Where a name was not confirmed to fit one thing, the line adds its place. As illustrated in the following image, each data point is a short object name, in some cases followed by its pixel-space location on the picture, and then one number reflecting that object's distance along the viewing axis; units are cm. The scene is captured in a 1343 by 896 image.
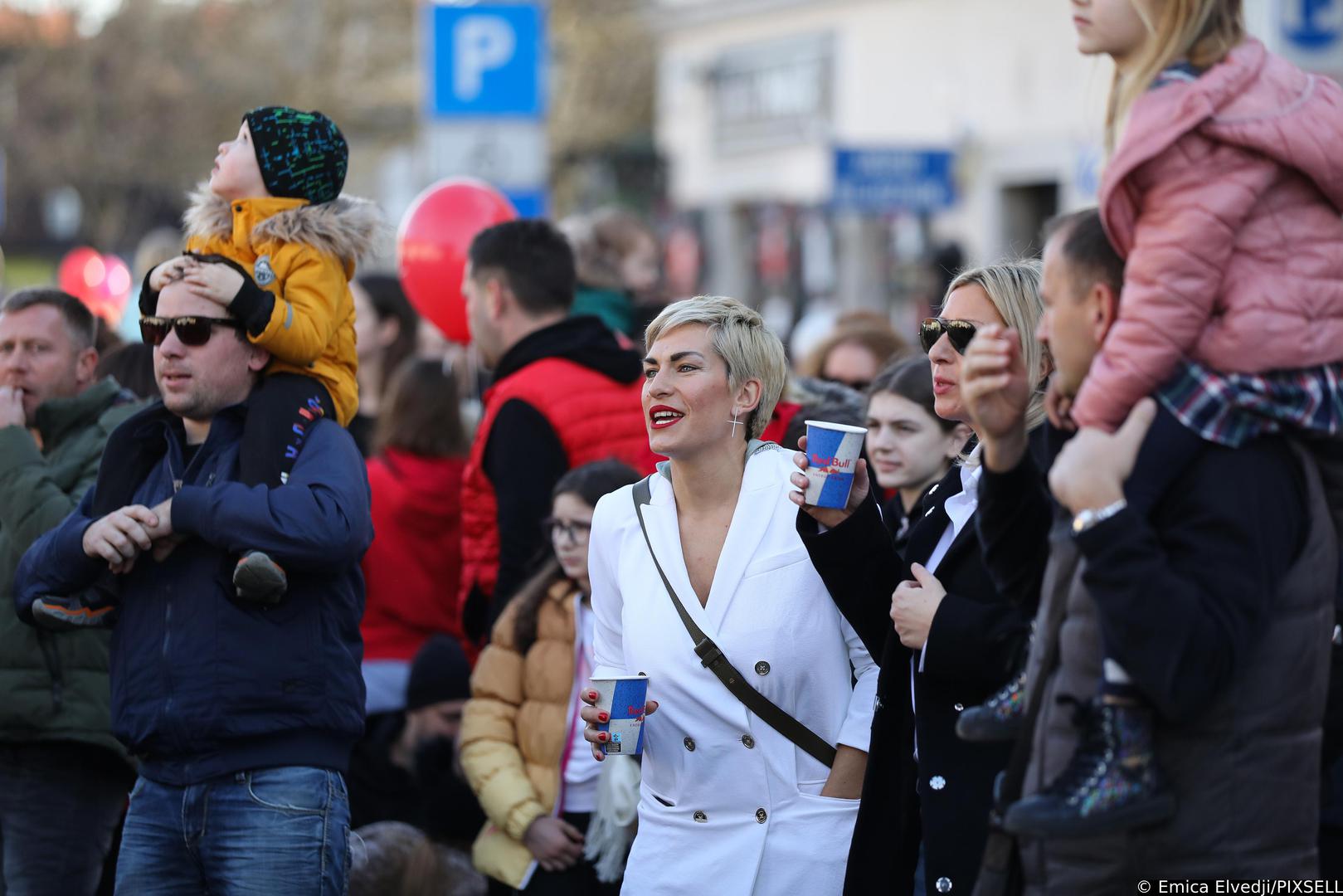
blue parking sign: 2106
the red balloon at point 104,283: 2722
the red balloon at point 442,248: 1554
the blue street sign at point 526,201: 2109
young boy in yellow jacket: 823
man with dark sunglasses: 793
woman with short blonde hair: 764
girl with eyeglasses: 992
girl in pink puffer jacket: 519
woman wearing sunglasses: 680
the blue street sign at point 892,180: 2833
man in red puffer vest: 1139
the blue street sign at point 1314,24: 1533
